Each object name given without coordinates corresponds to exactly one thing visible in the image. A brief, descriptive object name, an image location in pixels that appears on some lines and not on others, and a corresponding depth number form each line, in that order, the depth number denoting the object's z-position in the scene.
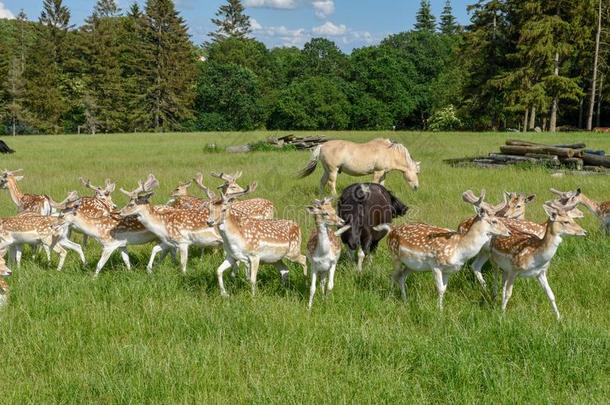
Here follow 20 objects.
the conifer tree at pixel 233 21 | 81.00
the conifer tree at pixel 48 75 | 56.01
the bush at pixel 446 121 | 56.81
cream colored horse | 13.94
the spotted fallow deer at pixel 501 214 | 6.50
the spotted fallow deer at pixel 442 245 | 6.06
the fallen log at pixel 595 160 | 16.19
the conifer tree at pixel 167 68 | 59.78
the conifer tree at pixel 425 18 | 100.50
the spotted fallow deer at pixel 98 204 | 8.45
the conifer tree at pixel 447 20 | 102.06
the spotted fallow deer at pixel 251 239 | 6.77
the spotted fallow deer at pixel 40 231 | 7.94
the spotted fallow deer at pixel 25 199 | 9.84
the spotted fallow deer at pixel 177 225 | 7.81
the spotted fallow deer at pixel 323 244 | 6.27
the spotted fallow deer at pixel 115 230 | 8.05
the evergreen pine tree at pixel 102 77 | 58.66
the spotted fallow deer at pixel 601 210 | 9.24
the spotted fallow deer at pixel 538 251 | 5.82
